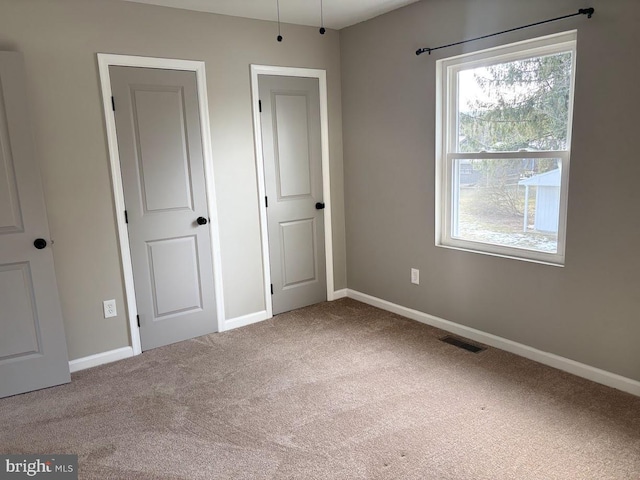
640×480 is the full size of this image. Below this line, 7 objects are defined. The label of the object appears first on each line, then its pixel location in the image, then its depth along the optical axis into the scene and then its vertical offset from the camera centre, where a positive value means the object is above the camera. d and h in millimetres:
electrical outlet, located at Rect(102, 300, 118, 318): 3312 -960
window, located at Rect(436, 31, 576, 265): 2832 +41
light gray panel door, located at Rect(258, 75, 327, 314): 3937 -213
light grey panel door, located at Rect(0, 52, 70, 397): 2752 -561
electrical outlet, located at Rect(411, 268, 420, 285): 3832 -953
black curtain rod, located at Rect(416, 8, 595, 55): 2521 +753
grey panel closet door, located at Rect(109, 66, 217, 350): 3287 -228
